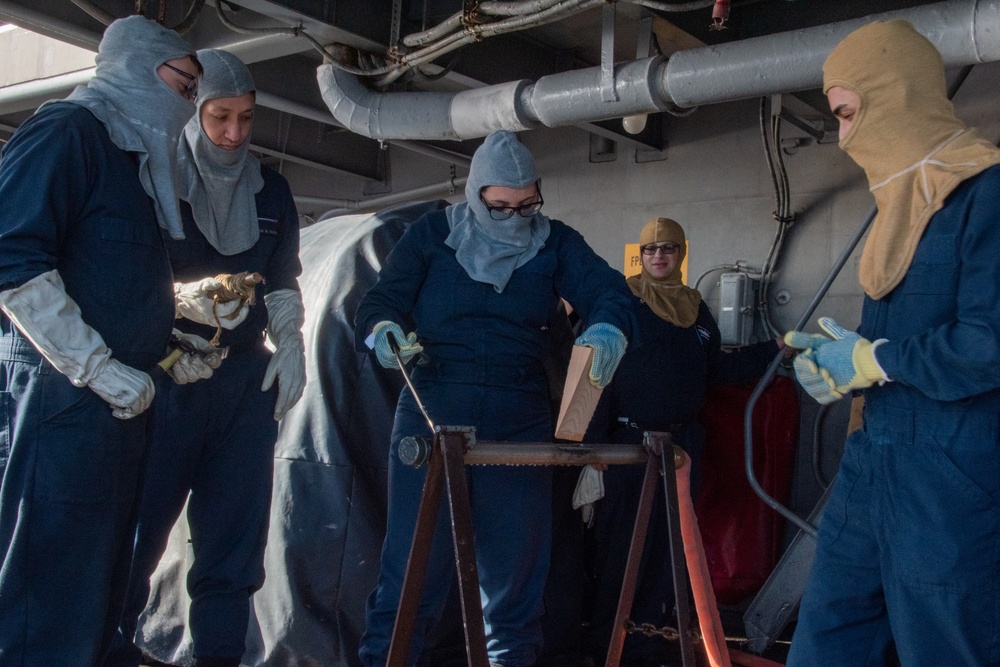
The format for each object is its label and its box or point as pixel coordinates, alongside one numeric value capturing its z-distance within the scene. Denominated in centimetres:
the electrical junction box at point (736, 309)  412
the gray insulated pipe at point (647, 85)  281
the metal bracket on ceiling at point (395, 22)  384
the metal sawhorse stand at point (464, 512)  179
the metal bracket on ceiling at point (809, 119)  399
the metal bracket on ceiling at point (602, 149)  485
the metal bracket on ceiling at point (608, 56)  344
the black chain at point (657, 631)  224
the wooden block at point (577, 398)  231
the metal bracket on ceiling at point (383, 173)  605
